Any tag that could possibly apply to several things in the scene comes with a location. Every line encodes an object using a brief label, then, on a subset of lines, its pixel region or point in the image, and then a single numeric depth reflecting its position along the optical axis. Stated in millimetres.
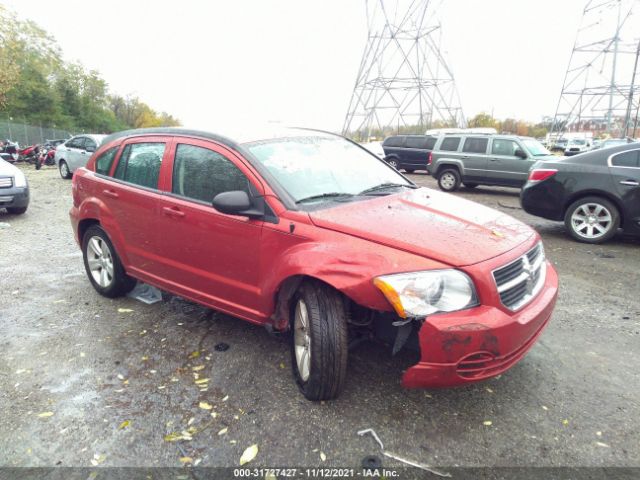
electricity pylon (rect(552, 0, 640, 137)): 30781
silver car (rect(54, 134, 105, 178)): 15602
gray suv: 12656
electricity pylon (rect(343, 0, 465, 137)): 29344
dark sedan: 6367
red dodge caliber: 2355
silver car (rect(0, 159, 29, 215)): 8500
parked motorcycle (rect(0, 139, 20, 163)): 23878
